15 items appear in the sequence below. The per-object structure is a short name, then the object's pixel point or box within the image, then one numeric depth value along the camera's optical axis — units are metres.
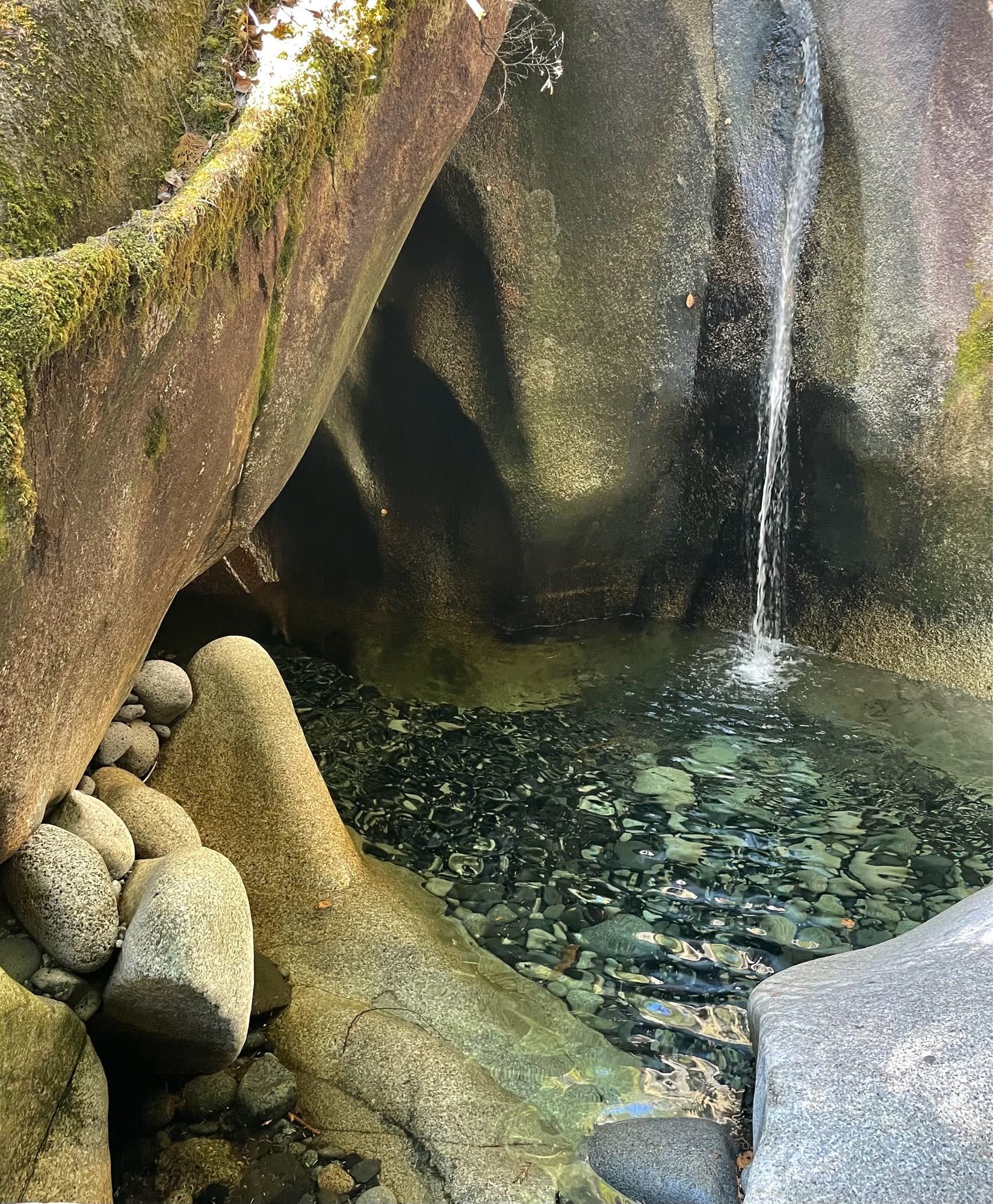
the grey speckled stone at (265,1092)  2.80
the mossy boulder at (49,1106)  2.19
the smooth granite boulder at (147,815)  3.36
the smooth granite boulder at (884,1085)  1.98
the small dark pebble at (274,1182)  2.55
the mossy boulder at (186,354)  2.25
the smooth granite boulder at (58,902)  2.61
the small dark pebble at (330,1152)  2.68
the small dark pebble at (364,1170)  2.62
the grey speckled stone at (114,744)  3.68
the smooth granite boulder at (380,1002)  2.73
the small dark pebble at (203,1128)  2.74
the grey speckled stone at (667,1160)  2.52
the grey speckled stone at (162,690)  4.02
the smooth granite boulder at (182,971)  2.58
